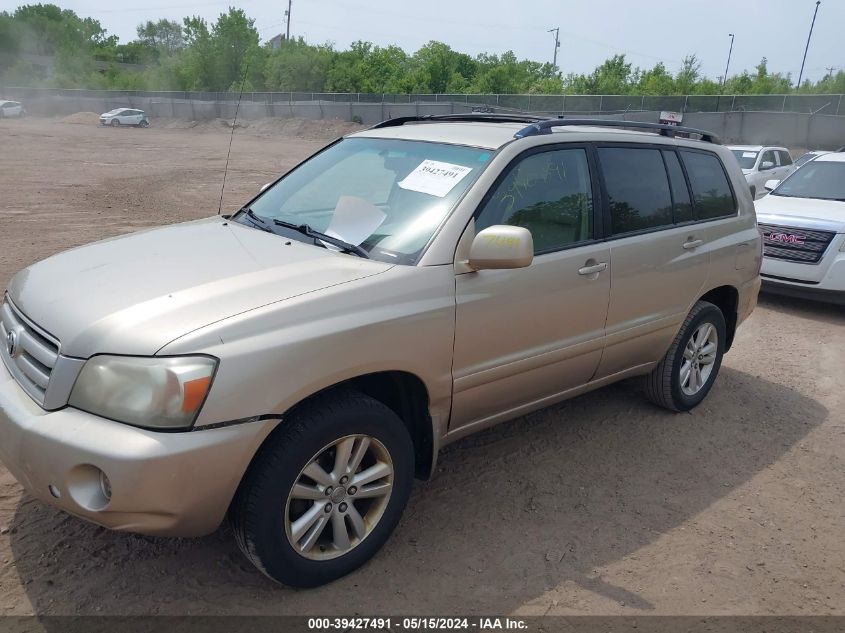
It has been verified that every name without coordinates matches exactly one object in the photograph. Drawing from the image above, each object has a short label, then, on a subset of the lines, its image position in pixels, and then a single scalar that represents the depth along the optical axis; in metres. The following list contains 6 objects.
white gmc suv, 7.68
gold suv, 2.40
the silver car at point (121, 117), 47.25
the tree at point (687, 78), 54.38
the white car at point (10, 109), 51.19
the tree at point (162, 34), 128.88
